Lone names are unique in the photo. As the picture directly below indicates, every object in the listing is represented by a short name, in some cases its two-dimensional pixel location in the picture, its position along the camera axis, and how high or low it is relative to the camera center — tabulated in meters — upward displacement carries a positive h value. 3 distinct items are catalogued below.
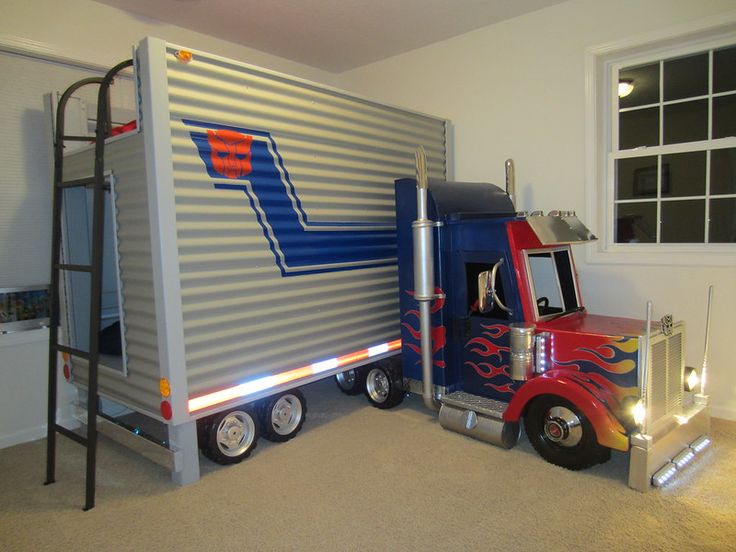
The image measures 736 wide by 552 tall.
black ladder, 2.79 -0.14
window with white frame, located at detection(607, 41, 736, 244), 3.84 +0.76
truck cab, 2.92 -0.66
